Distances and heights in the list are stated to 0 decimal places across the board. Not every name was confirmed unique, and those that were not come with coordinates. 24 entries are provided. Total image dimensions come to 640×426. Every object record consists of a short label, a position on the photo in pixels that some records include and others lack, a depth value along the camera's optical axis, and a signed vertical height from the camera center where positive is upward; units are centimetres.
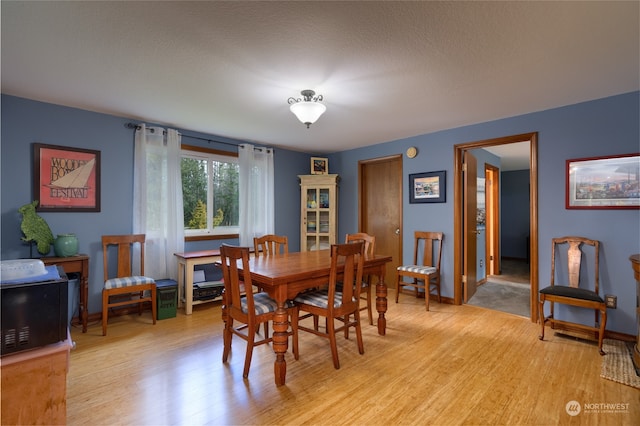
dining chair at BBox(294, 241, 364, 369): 228 -67
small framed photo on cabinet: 524 +83
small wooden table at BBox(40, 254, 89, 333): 283 -52
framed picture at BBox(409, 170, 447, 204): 407 +36
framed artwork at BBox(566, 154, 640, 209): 275 +28
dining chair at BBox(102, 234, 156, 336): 301 -66
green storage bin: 334 -93
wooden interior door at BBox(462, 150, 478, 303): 403 -14
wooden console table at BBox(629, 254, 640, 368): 211 -57
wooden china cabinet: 512 +6
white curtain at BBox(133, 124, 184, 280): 355 +20
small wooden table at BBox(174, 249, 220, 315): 352 -64
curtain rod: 352 +102
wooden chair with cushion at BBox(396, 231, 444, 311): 382 -67
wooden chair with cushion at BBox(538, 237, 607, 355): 262 -67
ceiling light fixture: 254 +88
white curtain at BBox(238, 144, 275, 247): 445 +33
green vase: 288 -28
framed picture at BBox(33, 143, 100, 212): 299 +38
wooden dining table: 209 -48
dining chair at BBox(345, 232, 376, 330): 318 -35
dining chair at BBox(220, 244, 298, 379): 212 -67
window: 408 +32
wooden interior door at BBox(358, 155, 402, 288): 470 +15
